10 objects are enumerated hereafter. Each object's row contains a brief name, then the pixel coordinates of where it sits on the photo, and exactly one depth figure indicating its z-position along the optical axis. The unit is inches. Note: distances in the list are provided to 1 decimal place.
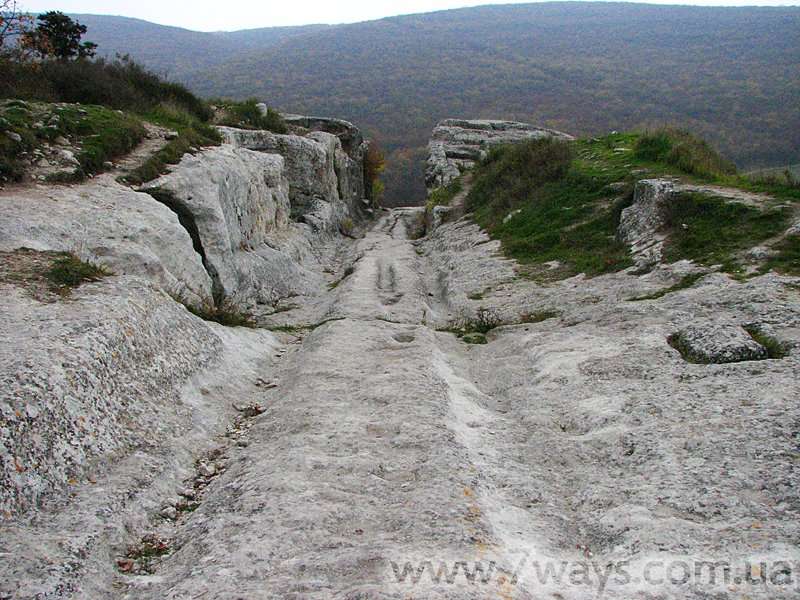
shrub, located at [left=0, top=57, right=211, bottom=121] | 748.6
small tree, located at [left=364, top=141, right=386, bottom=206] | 2208.9
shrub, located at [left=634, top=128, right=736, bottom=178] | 783.7
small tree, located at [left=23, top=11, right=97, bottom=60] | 936.1
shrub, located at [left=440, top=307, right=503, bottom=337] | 551.8
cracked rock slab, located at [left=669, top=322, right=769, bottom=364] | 342.6
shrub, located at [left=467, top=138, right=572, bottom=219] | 1026.1
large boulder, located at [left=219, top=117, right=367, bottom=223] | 1184.8
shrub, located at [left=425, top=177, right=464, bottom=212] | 1395.7
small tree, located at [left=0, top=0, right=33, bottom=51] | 740.6
